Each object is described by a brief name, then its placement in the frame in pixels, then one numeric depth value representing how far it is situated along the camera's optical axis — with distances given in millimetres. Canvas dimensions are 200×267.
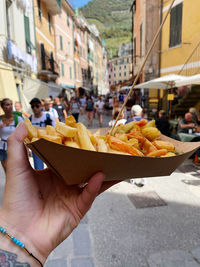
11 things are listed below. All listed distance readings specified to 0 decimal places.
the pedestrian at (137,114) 4512
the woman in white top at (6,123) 3602
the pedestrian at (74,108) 10695
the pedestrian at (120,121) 4227
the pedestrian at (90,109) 12602
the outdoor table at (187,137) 5441
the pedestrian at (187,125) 6052
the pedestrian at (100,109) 12946
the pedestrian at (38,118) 4119
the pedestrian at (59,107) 7438
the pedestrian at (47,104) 6160
